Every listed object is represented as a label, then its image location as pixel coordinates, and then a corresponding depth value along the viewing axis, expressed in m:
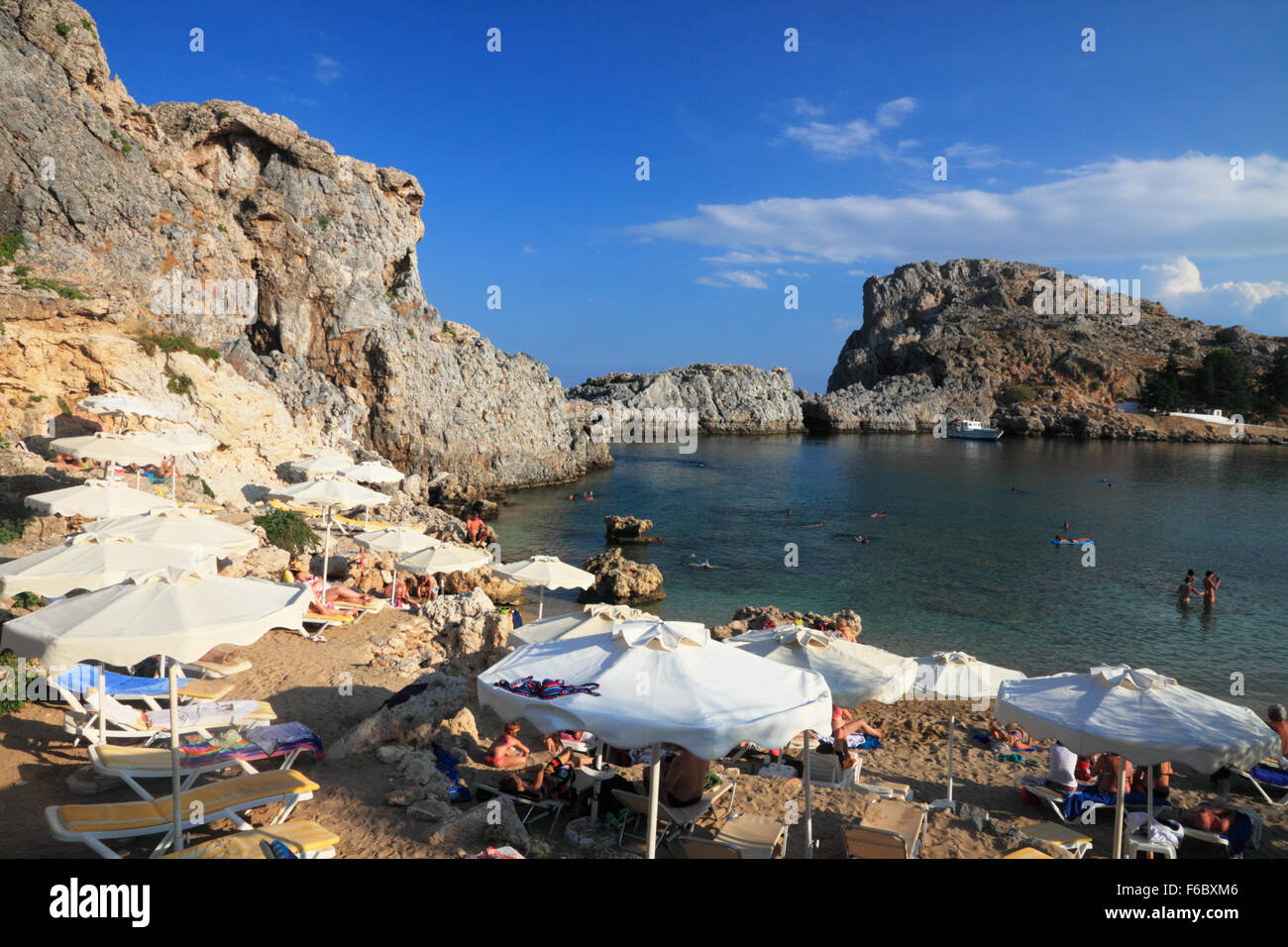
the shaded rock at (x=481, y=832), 6.16
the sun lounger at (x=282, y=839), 5.17
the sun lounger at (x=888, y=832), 6.40
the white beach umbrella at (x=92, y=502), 11.77
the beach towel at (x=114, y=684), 8.23
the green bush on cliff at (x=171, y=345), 23.92
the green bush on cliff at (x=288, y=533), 17.19
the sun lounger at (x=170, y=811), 5.55
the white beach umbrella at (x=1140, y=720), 5.62
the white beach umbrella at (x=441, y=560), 13.84
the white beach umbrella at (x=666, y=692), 4.80
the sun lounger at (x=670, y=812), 6.89
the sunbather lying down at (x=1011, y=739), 11.61
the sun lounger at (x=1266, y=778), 9.77
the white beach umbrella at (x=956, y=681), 8.98
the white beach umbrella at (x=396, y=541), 14.66
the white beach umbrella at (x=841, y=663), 7.29
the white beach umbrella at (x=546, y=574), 13.86
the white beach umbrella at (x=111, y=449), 15.82
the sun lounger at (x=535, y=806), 7.29
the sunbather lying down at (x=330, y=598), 13.45
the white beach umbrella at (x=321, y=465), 20.78
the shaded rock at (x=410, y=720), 8.34
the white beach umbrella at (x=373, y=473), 18.52
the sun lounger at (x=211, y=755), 6.70
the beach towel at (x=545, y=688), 5.22
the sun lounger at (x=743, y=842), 6.34
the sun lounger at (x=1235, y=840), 7.64
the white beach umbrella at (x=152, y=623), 5.01
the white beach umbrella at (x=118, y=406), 18.98
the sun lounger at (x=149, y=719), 7.55
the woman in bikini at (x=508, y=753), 8.56
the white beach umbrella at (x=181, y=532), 9.15
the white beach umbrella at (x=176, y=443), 17.48
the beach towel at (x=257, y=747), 7.16
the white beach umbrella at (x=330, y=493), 14.80
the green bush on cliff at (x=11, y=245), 23.89
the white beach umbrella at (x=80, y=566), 7.33
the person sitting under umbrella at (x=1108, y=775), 8.75
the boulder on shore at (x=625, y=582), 21.39
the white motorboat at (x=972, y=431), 97.57
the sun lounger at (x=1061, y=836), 7.26
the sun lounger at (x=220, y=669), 9.98
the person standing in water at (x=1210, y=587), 21.67
